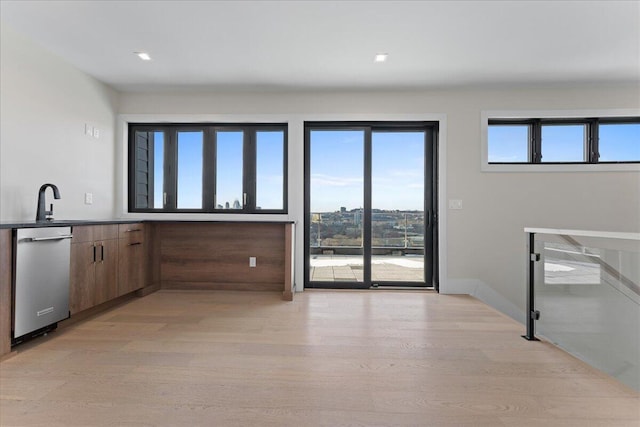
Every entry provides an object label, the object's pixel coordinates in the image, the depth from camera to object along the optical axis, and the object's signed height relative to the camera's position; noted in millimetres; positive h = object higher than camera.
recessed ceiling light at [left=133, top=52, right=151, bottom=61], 3069 +1628
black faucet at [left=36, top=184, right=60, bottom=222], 2701 +52
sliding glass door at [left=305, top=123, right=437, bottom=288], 4090 +196
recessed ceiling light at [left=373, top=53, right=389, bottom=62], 3045 +1618
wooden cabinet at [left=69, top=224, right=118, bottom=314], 2609 -483
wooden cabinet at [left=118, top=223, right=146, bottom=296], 3225 -483
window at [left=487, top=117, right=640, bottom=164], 3871 +982
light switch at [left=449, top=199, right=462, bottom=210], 3916 +152
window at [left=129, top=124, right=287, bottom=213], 4090 +618
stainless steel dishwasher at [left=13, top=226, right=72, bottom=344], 2111 -489
